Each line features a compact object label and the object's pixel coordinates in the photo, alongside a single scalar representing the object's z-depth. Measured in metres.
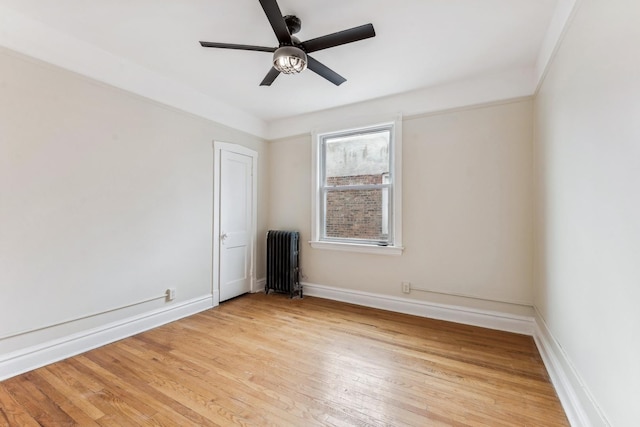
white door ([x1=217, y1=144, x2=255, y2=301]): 3.78
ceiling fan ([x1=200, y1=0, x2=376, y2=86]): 1.84
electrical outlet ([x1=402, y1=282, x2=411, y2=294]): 3.39
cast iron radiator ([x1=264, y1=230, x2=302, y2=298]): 4.04
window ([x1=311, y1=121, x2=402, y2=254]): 3.59
